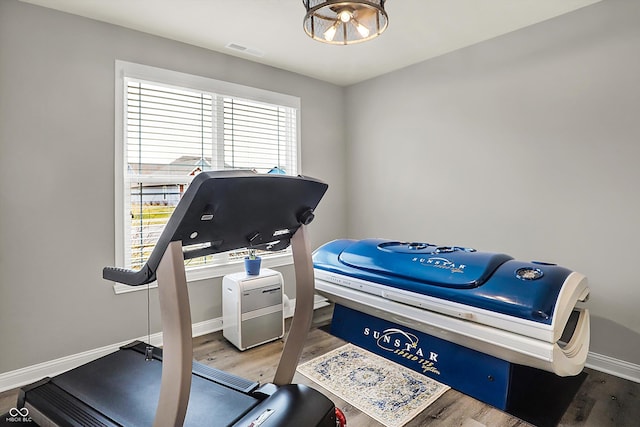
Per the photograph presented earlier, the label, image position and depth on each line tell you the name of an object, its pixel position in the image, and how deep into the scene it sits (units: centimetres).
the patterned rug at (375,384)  211
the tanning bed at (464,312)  192
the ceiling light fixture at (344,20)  183
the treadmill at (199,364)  120
